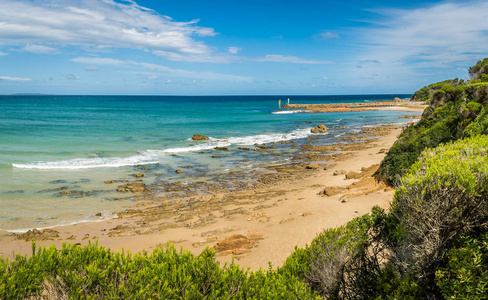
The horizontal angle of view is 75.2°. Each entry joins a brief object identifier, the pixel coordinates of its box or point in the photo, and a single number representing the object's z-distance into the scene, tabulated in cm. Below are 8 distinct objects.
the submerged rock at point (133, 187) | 1850
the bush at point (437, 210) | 524
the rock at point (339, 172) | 2064
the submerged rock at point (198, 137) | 3903
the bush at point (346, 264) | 616
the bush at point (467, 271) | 472
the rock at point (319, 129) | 4597
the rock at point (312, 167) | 2359
